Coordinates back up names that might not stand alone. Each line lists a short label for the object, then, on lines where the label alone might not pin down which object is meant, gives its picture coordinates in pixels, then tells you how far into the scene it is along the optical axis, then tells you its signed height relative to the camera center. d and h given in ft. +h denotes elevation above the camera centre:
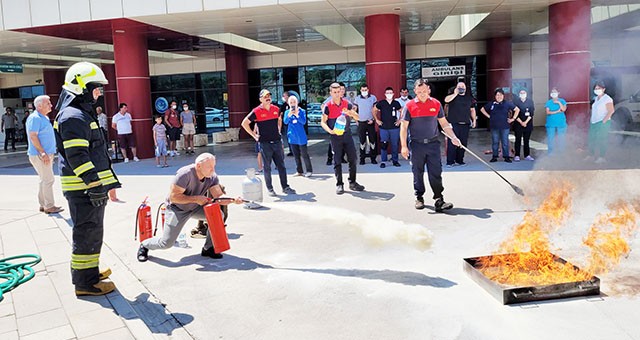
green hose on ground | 17.52 -5.39
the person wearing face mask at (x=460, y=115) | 39.50 -1.07
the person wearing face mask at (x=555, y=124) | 40.52 -2.19
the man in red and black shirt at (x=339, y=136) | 31.12 -1.75
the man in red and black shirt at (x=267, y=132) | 31.14 -1.33
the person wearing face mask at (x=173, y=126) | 55.98 -1.29
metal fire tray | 14.07 -5.27
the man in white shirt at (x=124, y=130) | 52.60 -1.35
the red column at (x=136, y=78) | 54.44 +4.01
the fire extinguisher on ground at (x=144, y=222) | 20.79 -4.24
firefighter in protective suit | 15.16 -1.51
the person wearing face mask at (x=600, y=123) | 38.21 -2.14
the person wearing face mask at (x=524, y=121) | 42.50 -1.88
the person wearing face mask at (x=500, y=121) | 41.75 -1.77
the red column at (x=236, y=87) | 82.23 +3.81
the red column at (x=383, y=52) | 49.21 +4.92
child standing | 46.77 -2.13
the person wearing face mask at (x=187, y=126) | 58.80 -1.38
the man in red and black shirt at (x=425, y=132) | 25.99 -1.47
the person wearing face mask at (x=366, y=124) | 42.78 -1.50
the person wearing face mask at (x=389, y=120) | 41.86 -1.27
